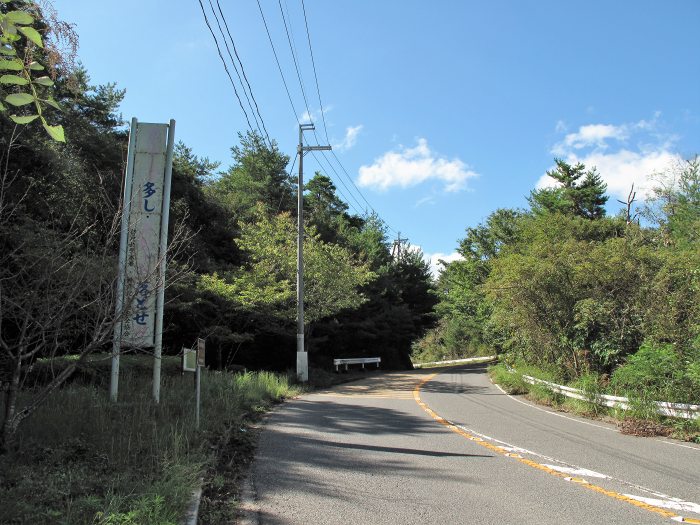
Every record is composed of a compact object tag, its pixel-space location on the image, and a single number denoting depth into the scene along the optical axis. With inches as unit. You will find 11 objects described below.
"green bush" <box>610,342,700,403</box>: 439.4
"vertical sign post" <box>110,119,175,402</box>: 362.3
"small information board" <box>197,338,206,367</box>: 343.9
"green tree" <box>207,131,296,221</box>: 1459.2
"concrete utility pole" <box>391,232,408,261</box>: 2103.8
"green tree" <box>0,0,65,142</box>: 82.5
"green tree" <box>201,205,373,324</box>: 912.9
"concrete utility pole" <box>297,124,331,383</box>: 845.2
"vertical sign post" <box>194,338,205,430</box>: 334.0
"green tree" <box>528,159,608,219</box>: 1776.6
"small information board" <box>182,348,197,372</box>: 328.2
